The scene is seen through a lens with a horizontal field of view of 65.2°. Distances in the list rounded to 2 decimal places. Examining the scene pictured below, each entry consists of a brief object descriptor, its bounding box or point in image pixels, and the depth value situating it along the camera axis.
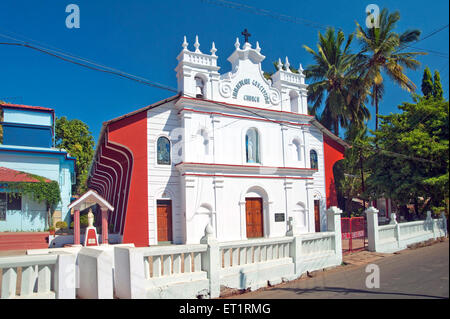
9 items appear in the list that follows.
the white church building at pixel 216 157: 16.53
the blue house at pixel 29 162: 18.36
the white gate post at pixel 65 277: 5.31
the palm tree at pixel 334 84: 26.62
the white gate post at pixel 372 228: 12.95
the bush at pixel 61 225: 19.26
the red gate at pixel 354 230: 15.31
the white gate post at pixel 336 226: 11.12
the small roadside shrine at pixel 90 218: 15.29
